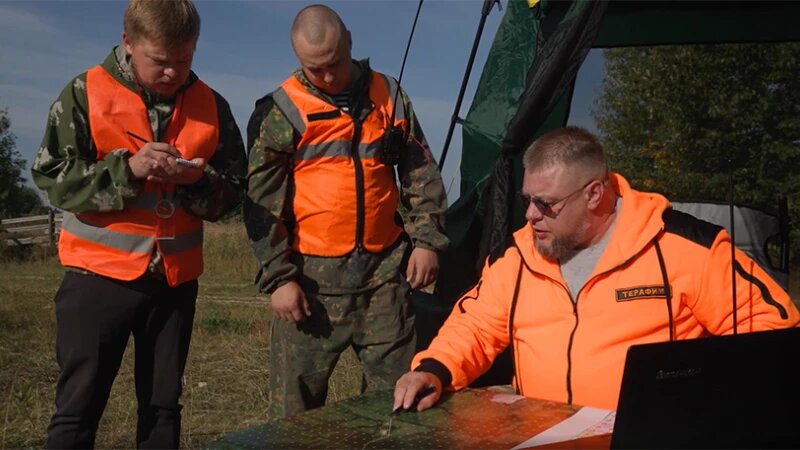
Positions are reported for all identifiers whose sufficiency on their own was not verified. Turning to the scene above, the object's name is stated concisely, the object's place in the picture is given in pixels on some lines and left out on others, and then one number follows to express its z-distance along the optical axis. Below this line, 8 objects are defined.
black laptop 1.47
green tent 3.44
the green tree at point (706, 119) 4.66
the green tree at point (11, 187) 29.09
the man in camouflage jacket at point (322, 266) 2.91
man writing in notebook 2.52
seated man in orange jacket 2.28
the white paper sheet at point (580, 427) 1.80
